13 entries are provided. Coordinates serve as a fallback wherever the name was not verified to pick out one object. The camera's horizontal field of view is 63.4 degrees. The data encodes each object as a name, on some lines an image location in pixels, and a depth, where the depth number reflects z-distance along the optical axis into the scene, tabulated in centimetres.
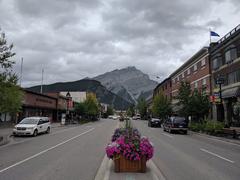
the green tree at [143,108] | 8037
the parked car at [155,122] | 3146
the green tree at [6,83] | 1273
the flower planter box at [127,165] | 578
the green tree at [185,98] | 2344
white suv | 1629
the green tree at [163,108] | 4093
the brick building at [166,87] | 5013
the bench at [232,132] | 1538
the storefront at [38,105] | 3048
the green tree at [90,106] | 5343
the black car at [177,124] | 2065
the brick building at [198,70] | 2950
